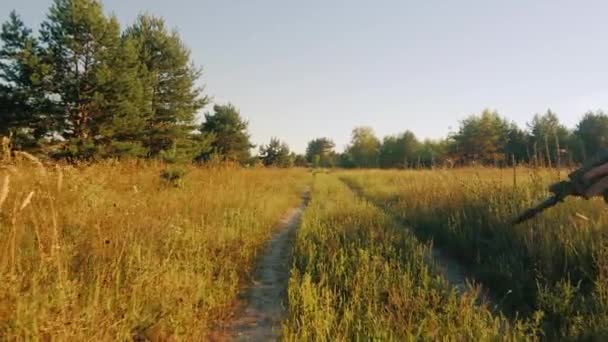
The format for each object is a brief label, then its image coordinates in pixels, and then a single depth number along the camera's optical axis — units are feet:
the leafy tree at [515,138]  123.25
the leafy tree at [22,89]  57.36
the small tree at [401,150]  215.72
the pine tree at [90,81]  60.13
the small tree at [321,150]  343.05
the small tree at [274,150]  142.41
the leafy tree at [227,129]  109.81
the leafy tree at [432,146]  193.81
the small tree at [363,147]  262.67
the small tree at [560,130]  91.75
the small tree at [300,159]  261.26
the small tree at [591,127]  116.26
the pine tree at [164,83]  80.02
